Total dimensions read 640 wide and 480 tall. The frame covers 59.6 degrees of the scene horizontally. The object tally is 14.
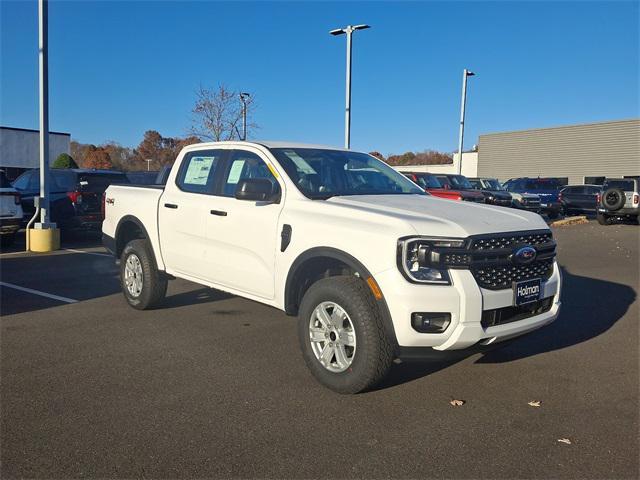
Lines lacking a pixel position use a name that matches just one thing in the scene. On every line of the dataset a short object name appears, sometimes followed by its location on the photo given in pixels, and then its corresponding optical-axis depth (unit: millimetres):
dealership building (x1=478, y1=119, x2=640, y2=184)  42850
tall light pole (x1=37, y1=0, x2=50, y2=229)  11469
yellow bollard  11406
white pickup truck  3750
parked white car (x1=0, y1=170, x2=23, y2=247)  11219
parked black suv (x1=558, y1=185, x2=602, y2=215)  24172
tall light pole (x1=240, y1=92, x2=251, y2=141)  25406
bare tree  26531
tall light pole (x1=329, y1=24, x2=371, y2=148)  21094
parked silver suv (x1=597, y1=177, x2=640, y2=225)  18969
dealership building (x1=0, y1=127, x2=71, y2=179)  35375
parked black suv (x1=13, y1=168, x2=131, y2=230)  12531
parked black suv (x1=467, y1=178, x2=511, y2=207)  20484
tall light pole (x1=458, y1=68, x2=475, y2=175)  29438
